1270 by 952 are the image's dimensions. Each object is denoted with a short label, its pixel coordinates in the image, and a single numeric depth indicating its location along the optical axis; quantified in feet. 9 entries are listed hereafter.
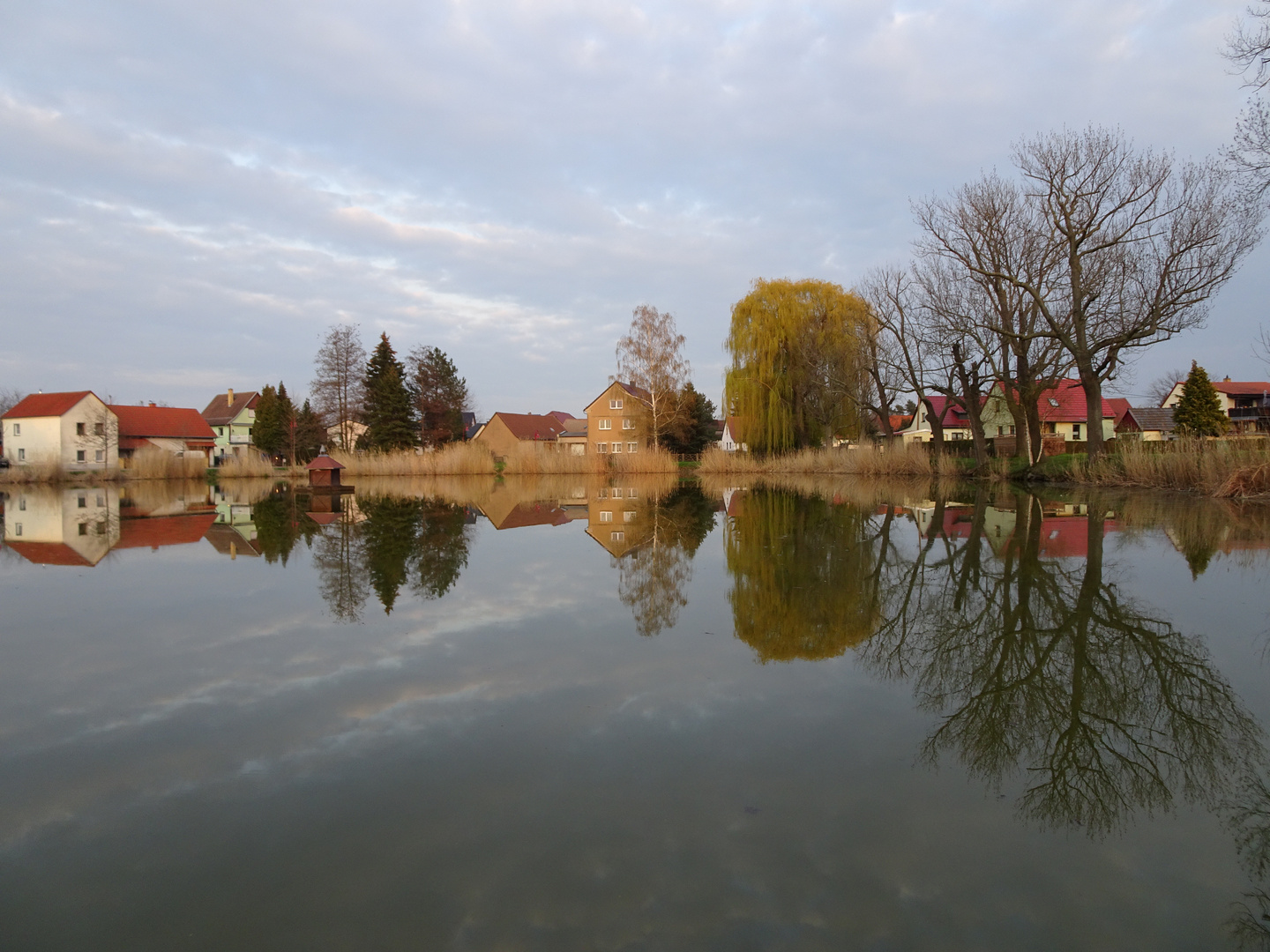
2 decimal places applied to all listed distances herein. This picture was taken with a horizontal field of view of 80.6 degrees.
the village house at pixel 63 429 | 152.05
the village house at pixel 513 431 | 209.97
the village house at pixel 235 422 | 226.58
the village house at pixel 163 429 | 185.78
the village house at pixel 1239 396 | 174.11
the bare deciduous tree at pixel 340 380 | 143.02
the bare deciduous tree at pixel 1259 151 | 35.42
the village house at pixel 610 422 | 179.74
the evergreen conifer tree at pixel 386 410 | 151.12
